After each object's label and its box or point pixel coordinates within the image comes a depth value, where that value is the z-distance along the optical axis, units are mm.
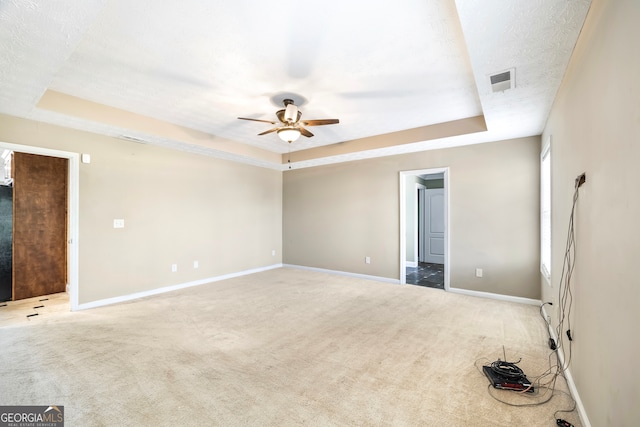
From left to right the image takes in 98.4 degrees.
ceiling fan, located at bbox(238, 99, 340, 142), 3129
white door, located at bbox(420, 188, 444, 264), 7324
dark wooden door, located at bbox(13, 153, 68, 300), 4199
